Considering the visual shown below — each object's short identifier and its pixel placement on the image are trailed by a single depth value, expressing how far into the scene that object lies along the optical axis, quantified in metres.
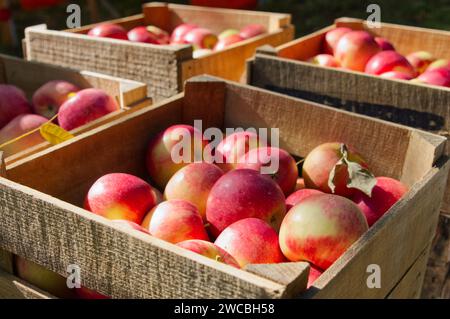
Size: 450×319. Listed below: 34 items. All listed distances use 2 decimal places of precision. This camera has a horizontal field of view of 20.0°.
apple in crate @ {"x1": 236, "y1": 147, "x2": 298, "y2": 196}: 1.28
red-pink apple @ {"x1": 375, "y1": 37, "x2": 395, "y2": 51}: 1.66
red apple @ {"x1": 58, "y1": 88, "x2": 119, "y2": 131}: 1.38
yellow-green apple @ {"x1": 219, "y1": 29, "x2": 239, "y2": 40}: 1.83
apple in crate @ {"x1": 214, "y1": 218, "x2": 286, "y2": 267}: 1.16
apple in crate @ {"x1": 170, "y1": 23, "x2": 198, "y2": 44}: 1.84
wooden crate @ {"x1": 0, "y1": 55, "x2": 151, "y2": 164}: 1.36
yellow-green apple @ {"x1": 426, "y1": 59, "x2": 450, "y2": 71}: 1.57
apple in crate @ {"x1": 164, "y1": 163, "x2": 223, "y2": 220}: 1.25
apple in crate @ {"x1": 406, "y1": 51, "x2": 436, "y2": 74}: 1.63
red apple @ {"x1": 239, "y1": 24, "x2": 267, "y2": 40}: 1.76
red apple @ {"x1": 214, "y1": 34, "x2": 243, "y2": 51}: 1.74
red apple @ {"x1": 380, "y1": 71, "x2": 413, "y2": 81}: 1.51
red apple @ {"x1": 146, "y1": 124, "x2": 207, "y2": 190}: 1.31
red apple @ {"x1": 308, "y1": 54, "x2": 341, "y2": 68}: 1.62
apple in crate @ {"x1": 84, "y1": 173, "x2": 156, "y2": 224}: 1.22
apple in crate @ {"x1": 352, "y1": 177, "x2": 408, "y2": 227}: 1.23
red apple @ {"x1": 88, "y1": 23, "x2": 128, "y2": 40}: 1.68
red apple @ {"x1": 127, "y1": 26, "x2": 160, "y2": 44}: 1.70
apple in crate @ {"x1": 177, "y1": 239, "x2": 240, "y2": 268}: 1.12
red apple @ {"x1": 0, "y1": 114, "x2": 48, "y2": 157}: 1.36
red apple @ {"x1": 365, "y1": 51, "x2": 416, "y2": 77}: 1.55
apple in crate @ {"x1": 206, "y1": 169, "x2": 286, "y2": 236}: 1.20
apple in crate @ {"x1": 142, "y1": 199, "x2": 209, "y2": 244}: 1.18
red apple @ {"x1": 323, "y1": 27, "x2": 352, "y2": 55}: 1.68
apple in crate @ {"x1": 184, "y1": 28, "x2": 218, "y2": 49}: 1.79
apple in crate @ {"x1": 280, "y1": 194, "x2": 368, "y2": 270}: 1.13
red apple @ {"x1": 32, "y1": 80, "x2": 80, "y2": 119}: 1.46
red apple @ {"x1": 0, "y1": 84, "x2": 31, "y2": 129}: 1.44
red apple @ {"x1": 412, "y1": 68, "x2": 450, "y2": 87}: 1.47
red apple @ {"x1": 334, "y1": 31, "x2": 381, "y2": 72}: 1.61
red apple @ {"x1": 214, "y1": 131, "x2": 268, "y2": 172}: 1.31
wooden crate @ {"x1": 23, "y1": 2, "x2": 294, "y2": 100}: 1.48
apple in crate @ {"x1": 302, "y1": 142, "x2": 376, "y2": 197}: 1.22
